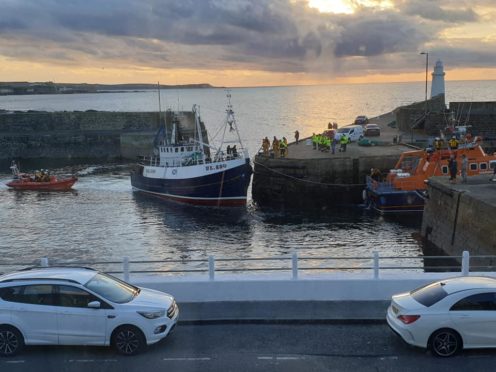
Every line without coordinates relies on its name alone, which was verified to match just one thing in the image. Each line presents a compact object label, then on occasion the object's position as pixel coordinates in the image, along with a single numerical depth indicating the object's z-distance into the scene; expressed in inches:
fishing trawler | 1654.8
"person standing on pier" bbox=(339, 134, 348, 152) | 1722.4
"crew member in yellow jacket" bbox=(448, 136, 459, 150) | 1298.0
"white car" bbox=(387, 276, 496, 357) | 345.7
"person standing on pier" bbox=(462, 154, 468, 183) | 1068.1
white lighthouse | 2529.5
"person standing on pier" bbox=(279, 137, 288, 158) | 1701.5
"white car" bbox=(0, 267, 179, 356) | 356.5
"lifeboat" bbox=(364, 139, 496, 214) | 1328.7
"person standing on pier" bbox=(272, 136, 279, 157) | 1710.1
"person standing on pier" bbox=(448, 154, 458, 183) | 1063.6
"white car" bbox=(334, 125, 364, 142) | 1995.6
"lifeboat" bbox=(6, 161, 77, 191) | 1919.3
